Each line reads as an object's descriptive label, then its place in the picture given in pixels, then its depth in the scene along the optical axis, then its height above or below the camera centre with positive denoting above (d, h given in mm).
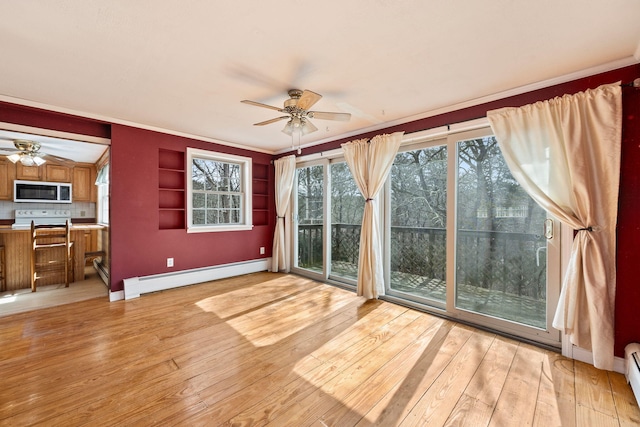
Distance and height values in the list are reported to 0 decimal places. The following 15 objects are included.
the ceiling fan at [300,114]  2303 +963
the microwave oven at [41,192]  5195 +456
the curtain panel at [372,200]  3377 +163
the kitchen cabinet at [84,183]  5930 +709
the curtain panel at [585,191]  1956 +162
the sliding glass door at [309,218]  4516 -105
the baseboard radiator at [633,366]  1642 -1053
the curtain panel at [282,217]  4875 -90
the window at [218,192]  4319 +377
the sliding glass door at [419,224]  3133 -157
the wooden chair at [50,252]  3781 -608
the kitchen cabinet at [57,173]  5568 +889
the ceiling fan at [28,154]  4145 +1001
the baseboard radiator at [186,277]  3566 -1026
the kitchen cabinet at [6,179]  5113 +691
